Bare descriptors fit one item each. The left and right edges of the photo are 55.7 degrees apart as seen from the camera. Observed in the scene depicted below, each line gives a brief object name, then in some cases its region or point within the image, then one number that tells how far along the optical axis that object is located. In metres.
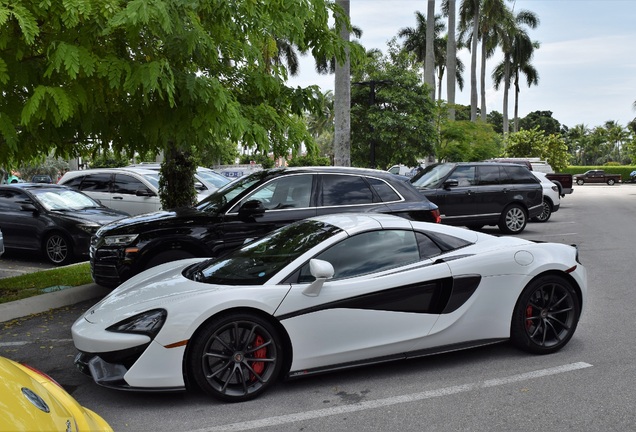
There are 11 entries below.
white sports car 4.39
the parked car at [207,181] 15.44
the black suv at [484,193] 14.69
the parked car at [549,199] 18.09
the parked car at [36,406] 2.32
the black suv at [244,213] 7.41
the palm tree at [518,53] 59.00
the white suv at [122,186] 14.43
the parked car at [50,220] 11.02
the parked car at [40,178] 31.67
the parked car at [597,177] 61.56
